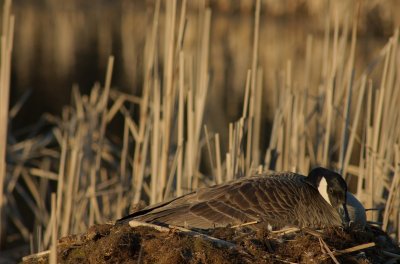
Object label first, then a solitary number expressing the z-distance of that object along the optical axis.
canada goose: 9.36
